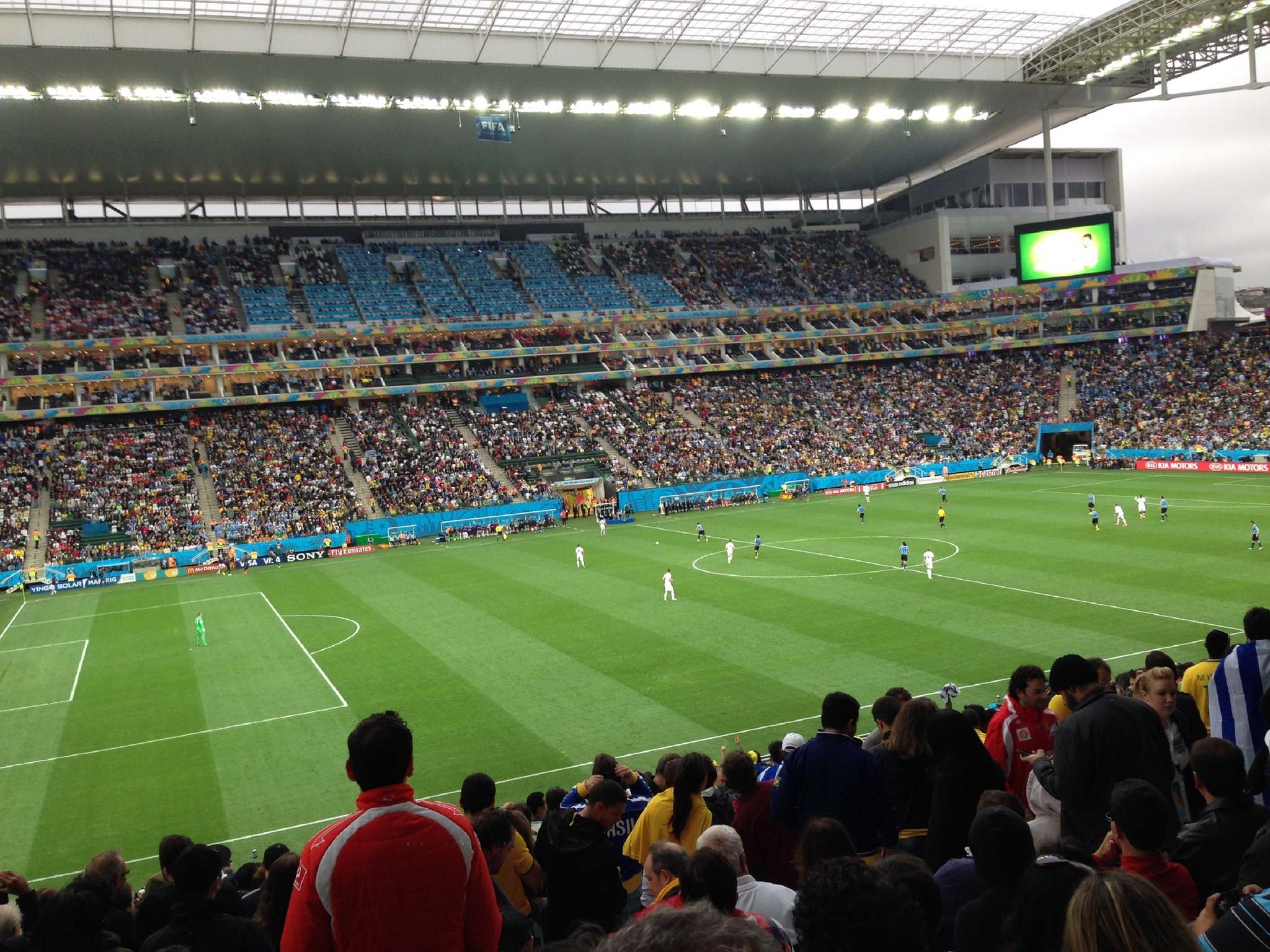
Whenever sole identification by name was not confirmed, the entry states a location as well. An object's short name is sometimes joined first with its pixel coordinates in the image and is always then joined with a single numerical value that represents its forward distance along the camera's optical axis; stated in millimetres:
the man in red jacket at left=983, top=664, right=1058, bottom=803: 8523
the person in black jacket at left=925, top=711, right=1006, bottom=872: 6531
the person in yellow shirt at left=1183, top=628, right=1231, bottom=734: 9578
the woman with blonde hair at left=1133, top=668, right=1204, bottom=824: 7832
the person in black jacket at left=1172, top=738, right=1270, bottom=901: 5441
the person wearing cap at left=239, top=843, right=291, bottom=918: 7750
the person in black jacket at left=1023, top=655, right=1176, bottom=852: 6336
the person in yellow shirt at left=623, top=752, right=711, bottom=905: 7008
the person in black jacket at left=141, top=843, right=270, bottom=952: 5016
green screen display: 59094
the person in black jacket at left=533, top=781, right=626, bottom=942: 6312
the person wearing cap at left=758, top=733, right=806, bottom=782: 9281
